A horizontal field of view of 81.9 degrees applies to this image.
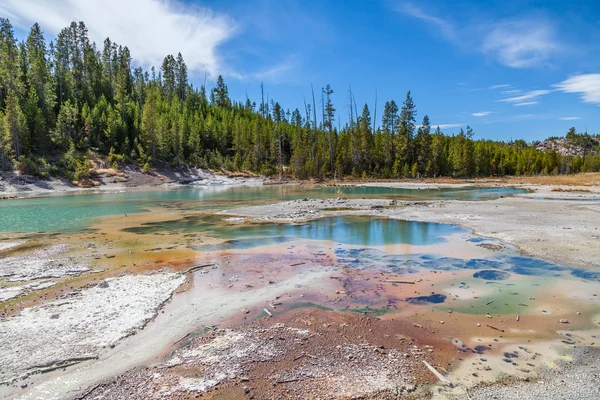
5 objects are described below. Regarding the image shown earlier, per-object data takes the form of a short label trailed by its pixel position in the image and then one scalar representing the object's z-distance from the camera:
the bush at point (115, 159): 64.44
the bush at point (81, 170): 57.09
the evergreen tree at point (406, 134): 80.31
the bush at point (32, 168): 53.23
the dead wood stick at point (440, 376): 5.12
